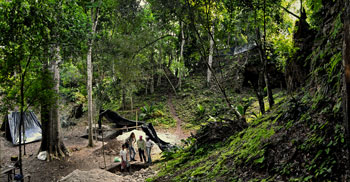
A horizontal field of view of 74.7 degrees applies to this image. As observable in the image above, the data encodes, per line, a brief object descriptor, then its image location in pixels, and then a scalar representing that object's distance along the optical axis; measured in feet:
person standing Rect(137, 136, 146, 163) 28.84
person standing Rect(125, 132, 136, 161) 29.28
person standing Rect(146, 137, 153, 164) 27.73
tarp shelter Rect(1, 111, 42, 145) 41.16
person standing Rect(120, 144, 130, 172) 26.66
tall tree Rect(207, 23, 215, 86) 66.93
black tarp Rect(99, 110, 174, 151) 46.55
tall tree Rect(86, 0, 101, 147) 37.83
